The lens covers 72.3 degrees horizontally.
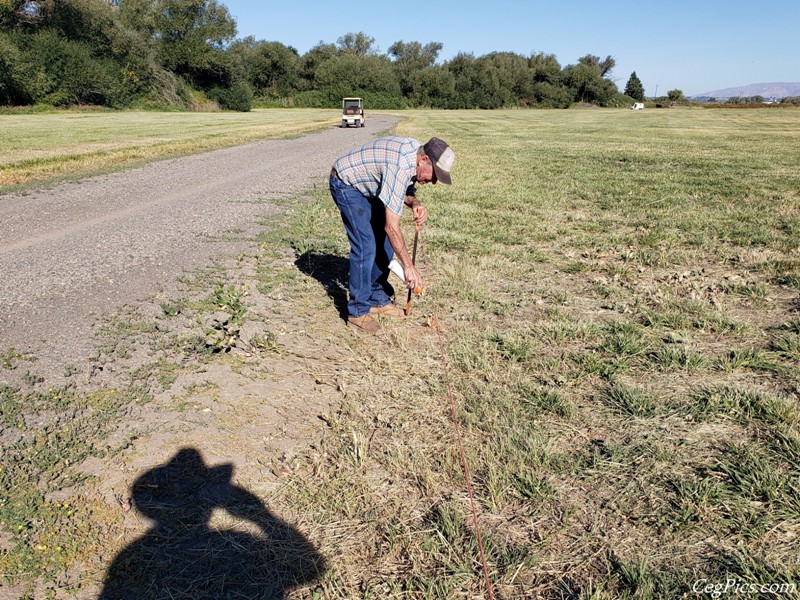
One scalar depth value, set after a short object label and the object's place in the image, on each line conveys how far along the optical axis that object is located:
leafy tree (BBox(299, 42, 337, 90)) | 91.06
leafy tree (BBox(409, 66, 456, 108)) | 90.06
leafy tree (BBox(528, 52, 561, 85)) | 100.12
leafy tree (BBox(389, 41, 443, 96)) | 91.88
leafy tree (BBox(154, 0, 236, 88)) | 65.62
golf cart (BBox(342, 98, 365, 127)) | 35.91
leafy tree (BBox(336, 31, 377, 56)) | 114.44
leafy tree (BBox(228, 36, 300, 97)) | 85.00
